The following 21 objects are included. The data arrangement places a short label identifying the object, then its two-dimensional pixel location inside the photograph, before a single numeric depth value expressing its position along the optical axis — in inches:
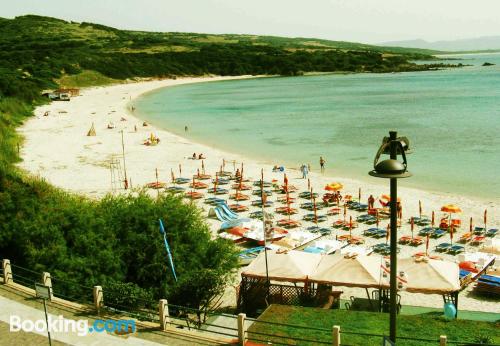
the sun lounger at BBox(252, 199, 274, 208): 1140.7
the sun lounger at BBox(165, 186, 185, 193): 1252.3
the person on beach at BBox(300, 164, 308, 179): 1421.0
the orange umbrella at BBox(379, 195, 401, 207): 1036.4
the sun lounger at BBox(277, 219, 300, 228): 992.9
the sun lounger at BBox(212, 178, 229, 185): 1344.7
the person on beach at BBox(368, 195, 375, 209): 1075.7
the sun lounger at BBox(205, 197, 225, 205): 1157.9
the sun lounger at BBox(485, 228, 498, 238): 914.1
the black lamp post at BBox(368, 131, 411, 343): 288.5
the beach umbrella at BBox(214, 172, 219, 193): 1258.5
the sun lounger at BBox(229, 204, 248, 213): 1099.7
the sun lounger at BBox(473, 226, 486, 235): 928.5
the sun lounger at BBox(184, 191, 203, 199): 1202.9
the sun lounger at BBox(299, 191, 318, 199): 1216.1
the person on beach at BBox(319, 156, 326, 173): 1531.7
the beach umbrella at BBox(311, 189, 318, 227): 1003.6
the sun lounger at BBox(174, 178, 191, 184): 1353.2
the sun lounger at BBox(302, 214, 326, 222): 1032.8
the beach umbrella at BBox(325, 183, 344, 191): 1128.2
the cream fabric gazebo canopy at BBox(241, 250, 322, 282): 625.0
